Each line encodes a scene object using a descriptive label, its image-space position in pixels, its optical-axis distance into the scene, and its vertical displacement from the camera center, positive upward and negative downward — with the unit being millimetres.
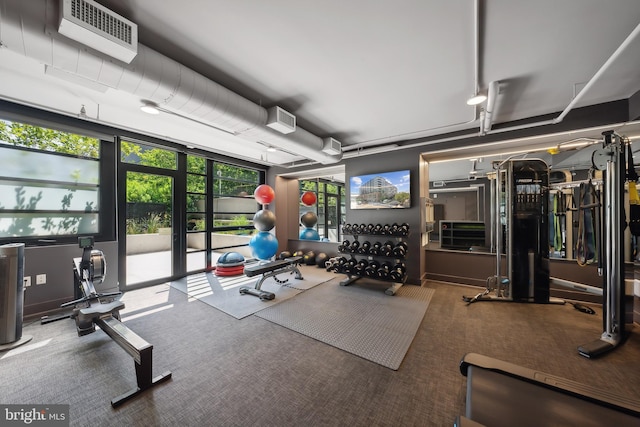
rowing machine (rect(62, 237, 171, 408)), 1825 -1083
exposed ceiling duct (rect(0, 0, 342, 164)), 1534 +1251
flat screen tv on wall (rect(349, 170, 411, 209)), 4652 +482
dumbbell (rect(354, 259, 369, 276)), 4363 -1048
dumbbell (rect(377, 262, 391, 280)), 4102 -1074
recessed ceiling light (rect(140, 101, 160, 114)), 2893 +1372
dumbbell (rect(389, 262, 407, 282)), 4031 -1079
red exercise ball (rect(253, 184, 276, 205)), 5367 +455
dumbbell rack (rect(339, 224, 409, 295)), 4121 -728
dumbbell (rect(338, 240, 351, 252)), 4709 -713
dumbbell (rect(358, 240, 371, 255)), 4516 -709
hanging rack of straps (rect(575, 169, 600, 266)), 2762 -163
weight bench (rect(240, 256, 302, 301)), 3807 -1095
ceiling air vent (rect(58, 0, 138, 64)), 1542 +1338
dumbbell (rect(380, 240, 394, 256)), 4301 -699
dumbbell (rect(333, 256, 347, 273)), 4523 -1045
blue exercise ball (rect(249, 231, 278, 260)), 4824 -682
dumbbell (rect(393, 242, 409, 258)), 4175 -695
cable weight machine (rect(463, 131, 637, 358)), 2516 -305
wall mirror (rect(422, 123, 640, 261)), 3496 +1127
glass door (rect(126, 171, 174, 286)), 4367 -282
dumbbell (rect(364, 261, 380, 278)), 4207 -1059
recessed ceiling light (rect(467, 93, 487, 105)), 2764 +1393
